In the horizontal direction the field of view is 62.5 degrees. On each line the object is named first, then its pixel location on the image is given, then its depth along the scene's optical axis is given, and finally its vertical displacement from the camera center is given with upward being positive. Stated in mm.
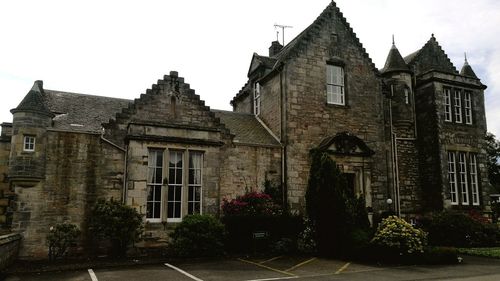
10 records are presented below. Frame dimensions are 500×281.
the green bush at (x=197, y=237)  14633 -1553
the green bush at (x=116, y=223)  14211 -1047
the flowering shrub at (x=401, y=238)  13672 -1493
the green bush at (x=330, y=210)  15117 -620
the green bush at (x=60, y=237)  13789 -1464
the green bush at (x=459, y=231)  18656 -1726
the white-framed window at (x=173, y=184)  16234 +376
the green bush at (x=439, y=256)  13516 -2033
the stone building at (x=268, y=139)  15102 +2362
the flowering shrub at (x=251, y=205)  16859 -488
